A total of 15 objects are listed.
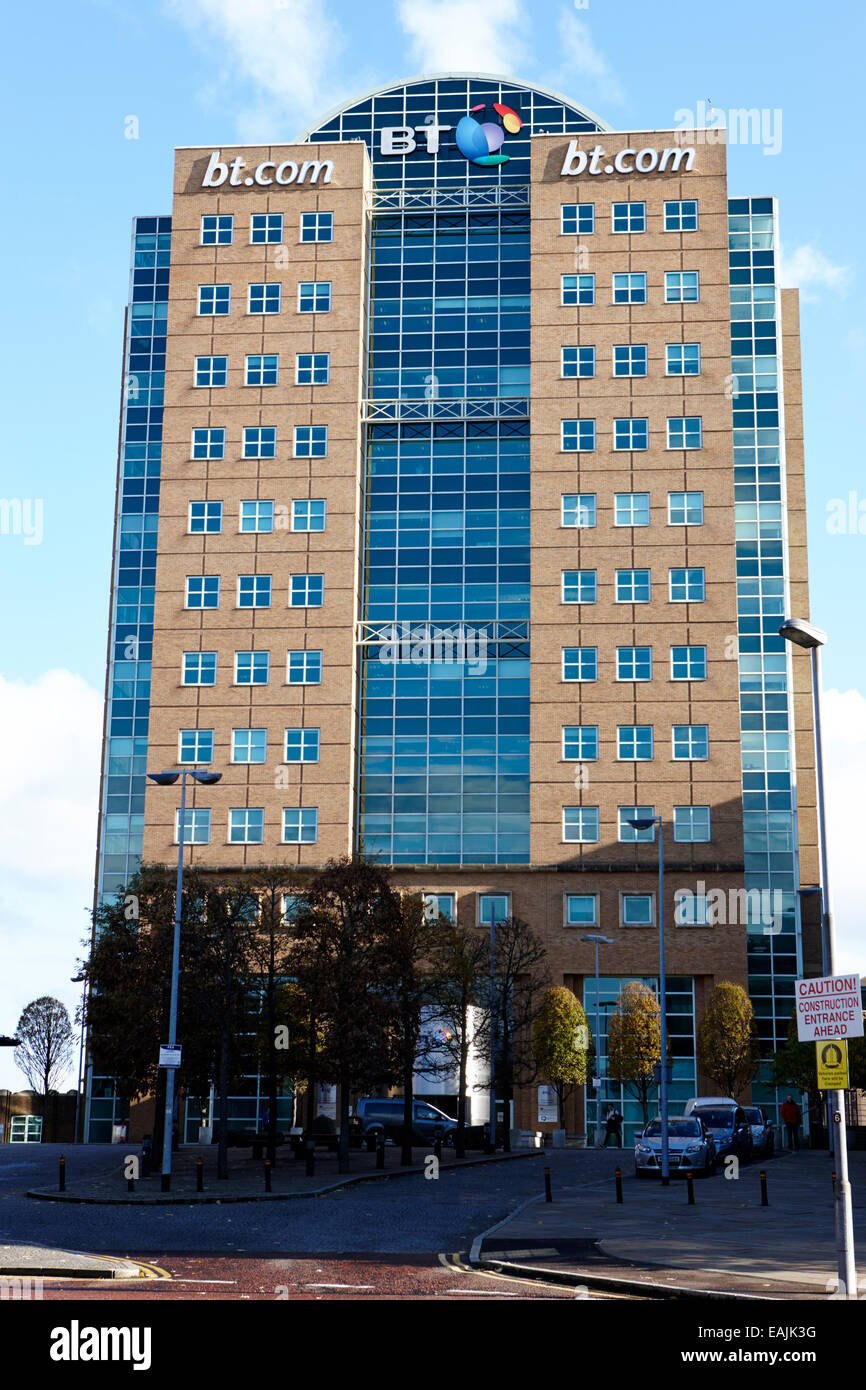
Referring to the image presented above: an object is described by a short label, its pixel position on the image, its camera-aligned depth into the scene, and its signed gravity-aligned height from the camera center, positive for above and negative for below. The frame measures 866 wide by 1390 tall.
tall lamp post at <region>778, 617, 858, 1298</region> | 17.34 +0.73
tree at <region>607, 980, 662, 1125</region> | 69.06 -0.81
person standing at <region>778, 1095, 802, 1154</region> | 59.19 -3.74
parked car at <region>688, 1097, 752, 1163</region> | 45.38 -3.16
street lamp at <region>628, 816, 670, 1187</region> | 36.75 -1.86
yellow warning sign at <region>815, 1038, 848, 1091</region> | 18.33 -0.54
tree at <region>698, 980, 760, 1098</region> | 69.44 -0.76
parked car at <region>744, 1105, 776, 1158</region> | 52.31 -3.88
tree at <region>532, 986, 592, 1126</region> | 68.56 -1.00
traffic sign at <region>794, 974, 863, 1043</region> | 18.12 +0.14
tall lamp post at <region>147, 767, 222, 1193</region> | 35.60 +0.63
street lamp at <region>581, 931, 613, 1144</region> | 68.03 +3.54
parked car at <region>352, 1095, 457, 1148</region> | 60.16 -3.98
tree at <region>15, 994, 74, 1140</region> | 101.69 -1.20
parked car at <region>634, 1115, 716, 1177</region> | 39.88 -3.35
